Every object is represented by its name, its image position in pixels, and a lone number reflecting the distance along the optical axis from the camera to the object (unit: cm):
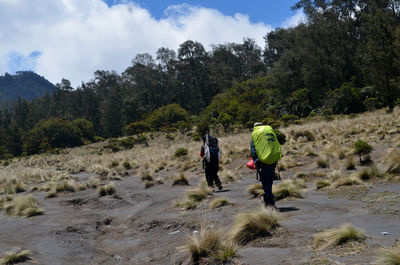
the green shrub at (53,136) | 6519
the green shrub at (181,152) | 2402
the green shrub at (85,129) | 7394
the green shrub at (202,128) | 3878
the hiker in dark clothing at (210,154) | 1048
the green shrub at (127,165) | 2341
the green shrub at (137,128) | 6059
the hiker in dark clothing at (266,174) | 671
